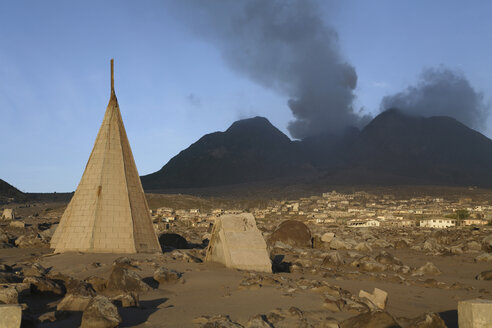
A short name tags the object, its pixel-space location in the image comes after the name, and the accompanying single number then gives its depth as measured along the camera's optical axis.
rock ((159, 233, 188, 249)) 17.70
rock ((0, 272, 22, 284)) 8.30
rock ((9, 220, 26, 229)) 24.10
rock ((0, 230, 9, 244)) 16.39
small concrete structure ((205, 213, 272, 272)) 11.25
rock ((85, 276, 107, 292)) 8.37
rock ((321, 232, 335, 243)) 20.29
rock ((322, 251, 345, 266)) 13.90
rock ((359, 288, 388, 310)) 8.20
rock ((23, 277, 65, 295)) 7.98
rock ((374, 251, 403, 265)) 14.38
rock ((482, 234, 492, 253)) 18.84
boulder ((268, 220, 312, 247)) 19.94
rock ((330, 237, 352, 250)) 19.41
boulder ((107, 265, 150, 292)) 8.31
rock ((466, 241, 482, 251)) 19.57
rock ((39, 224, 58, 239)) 17.64
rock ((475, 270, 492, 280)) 12.25
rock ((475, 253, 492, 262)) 16.09
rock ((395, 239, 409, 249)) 21.41
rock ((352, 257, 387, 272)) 13.38
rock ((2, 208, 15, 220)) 31.01
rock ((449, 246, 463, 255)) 18.47
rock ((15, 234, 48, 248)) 16.23
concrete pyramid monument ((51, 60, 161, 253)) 13.13
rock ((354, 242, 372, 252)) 19.17
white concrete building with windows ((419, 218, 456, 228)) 38.12
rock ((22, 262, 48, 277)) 9.54
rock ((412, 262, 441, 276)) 13.12
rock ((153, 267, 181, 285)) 9.19
